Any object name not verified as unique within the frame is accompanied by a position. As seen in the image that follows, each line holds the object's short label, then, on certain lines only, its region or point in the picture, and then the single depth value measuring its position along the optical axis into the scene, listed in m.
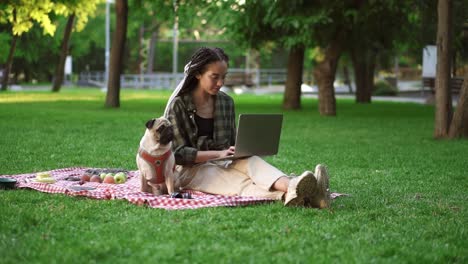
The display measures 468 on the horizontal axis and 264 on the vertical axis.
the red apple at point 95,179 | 9.61
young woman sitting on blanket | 8.25
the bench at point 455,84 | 34.31
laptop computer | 8.04
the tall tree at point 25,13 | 23.69
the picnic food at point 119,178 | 9.54
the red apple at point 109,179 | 9.55
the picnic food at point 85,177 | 9.69
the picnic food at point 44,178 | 9.19
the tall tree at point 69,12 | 26.75
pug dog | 7.92
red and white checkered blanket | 7.95
